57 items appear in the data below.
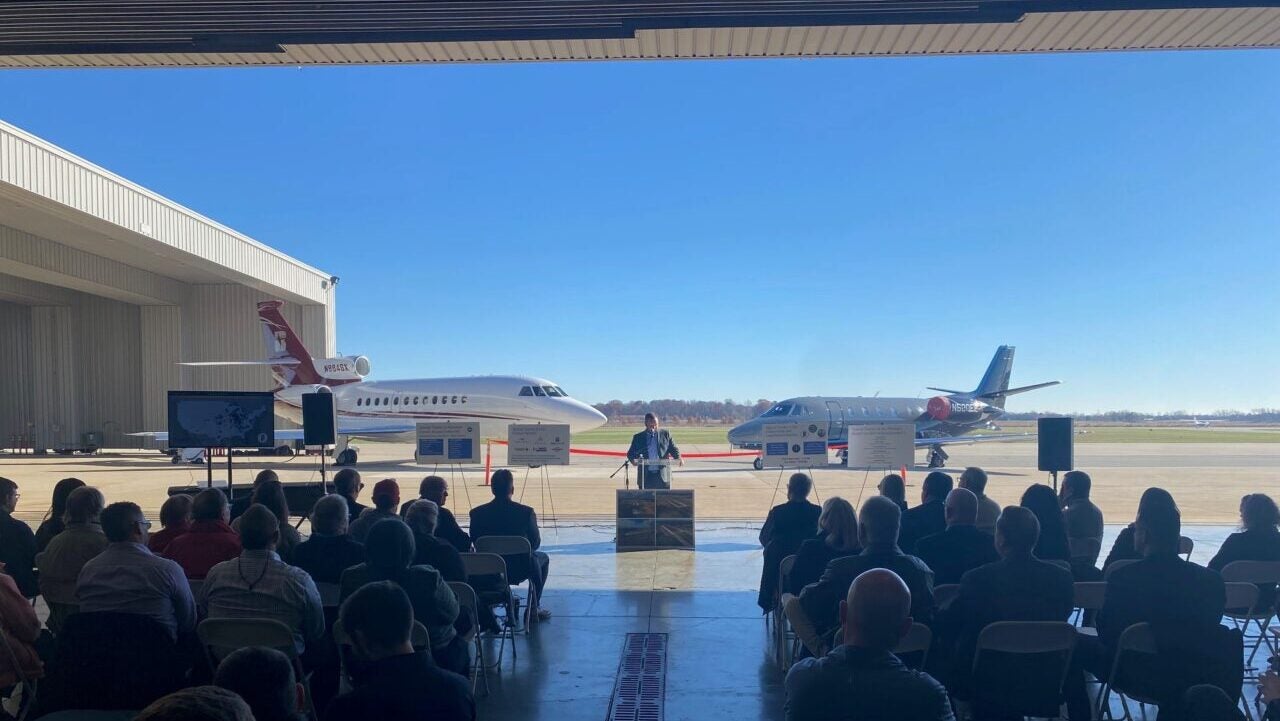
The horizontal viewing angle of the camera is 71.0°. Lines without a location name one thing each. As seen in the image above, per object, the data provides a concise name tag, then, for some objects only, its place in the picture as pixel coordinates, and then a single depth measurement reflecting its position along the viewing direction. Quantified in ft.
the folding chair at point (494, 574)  18.37
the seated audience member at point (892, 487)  20.58
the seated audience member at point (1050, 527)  18.35
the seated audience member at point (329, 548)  15.92
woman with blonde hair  16.10
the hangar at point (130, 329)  102.22
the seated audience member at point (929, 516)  20.34
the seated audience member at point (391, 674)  8.20
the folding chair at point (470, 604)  15.38
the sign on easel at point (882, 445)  32.83
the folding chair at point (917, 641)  12.75
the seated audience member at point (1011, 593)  12.59
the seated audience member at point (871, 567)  13.17
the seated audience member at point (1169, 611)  12.24
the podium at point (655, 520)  33.47
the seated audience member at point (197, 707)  5.24
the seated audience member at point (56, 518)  19.10
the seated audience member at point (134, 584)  12.81
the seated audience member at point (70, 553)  15.70
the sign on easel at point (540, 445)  35.60
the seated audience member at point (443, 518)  20.10
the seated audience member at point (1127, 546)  15.12
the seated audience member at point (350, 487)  22.68
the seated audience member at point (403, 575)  13.24
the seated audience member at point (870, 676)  7.96
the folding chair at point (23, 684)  12.10
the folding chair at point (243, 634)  11.96
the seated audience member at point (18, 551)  17.56
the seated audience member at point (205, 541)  15.89
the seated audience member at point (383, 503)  19.52
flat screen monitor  28.12
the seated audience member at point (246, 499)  21.44
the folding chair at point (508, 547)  20.77
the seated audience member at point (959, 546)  16.17
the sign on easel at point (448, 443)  36.81
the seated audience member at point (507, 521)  21.68
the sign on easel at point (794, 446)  34.35
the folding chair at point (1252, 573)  16.42
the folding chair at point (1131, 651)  12.36
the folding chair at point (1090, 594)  16.35
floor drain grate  16.06
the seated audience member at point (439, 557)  16.07
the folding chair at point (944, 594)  15.49
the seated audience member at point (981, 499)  20.19
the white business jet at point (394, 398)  92.48
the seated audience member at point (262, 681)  7.13
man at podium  37.17
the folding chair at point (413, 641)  11.21
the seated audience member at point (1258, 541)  17.12
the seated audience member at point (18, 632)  12.32
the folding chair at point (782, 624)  18.20
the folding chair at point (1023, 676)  11.90
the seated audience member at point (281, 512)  17.52
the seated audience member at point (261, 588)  13.12
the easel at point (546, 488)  43.34
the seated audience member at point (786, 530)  20.10
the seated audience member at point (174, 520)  17.24
